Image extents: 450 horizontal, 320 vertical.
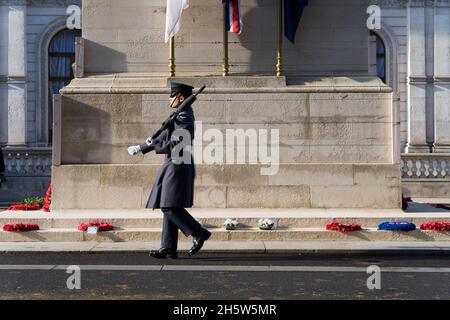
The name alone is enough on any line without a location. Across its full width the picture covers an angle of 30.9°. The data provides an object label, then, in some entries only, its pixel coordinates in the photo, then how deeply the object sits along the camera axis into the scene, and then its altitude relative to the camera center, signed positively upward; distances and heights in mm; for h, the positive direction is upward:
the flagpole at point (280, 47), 16219 +2322
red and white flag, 15891 +2868
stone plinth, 15703 +863
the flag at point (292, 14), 16109 +2968
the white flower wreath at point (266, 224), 13516 -1002
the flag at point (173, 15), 15664 +2858
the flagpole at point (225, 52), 16141 +2220
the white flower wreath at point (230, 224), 13531 -1004
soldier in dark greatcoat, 11312 -317
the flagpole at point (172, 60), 16141 +2053
